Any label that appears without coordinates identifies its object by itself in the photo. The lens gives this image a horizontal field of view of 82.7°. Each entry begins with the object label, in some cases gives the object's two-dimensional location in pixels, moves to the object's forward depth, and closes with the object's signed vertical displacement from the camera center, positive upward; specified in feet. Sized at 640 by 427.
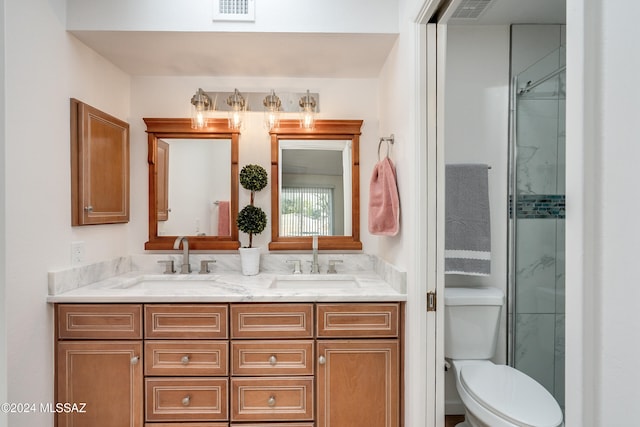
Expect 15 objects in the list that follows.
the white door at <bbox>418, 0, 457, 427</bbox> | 5.23 +0.11
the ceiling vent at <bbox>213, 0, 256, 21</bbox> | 5.93 +3.26
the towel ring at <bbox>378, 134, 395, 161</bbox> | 6.56 +1.29
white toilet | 4.69 -2.58
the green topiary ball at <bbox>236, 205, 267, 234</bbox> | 7.45 -0.22
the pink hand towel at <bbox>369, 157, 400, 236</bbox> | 6.12 +0.14
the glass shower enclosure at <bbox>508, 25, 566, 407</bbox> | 5.75 -0.18
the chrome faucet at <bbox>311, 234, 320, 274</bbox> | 7.54 -1.00
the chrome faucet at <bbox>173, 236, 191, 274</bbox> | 7.56 -0.94
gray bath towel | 6.43 -0.21
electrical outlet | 6.12 -0.76
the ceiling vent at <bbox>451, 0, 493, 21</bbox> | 5.68 +3.25
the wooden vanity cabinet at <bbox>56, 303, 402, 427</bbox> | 5.75 -2.47
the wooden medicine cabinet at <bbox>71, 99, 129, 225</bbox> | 6.10 +0.78
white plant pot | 7.39 -1.04
